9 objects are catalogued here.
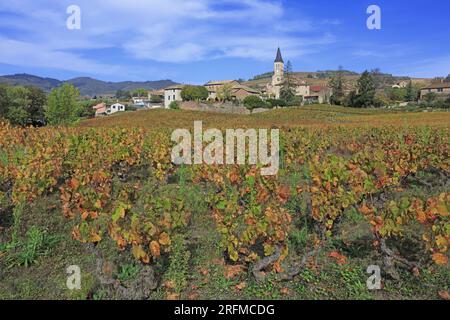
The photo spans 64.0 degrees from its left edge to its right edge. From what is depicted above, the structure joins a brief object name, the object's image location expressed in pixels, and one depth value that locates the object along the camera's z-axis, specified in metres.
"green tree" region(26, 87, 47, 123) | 61.94
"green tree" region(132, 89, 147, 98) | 149.00
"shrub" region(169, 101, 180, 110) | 67.33
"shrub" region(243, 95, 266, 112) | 66.67
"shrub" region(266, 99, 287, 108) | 72.50
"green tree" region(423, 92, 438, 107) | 64.91
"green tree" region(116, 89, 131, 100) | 162.25
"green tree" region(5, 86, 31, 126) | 53.47
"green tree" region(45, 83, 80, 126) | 53.66
